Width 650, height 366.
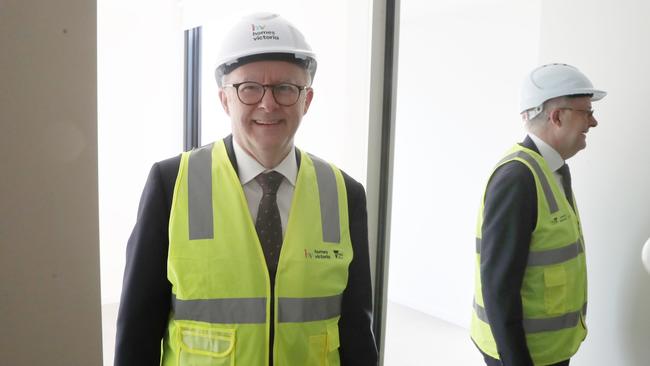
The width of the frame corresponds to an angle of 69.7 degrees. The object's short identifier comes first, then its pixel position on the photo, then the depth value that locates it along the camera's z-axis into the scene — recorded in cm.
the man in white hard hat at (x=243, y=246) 97
